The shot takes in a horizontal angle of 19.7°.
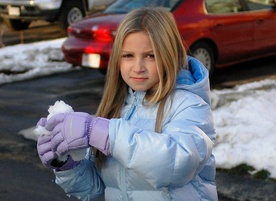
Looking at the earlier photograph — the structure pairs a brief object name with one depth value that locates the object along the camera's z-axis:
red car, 11.27
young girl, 2.52
